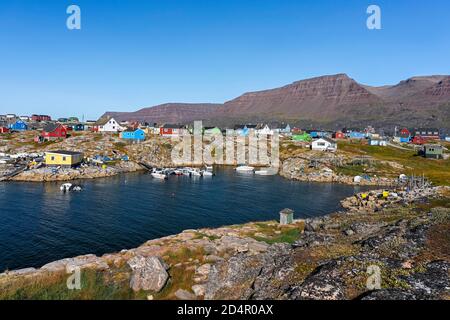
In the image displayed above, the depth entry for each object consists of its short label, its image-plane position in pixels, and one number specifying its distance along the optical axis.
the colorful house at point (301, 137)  168.86
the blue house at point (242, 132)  184.38
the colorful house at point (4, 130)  144.62
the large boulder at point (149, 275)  26.36
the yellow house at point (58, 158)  92.91
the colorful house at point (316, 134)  181.00
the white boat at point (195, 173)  102.62
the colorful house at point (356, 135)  189.32
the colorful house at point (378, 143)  147.77
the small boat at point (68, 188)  73.19
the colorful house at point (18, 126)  158.25
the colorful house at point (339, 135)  179.09
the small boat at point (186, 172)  104.53
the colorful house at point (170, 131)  166.23
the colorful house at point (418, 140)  167.69
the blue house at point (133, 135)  140.88
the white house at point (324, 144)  128.38
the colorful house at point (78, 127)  164.94
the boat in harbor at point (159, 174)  95.56
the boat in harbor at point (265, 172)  109.93
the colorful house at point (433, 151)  117.34
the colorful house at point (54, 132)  132.62
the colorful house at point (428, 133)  186.25
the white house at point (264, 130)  183.88
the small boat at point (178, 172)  104.75
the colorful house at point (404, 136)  177.50
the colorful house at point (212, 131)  179.45
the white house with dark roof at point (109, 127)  161.62
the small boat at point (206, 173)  103.25
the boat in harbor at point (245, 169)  116.08
